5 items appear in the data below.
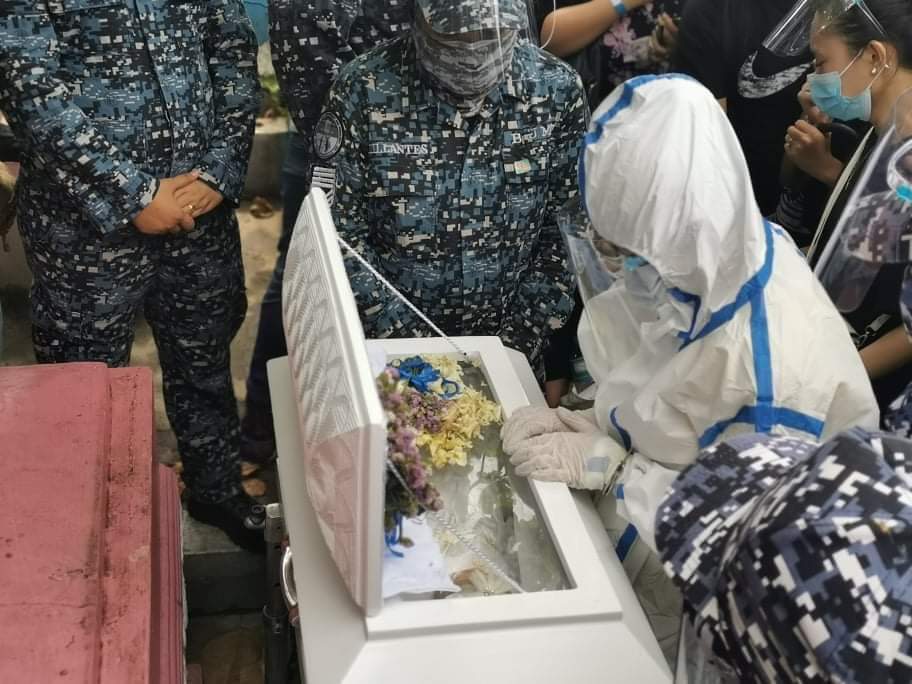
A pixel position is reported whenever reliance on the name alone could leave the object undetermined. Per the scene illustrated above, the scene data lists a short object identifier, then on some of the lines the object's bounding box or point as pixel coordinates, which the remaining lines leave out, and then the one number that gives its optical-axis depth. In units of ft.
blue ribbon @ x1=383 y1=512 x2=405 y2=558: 3.36
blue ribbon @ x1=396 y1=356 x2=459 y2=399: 4.54
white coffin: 2.96
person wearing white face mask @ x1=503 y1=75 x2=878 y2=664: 3.45
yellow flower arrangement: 4.18
